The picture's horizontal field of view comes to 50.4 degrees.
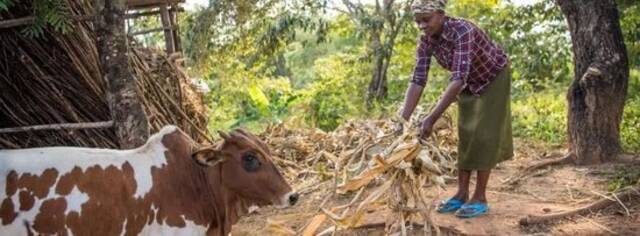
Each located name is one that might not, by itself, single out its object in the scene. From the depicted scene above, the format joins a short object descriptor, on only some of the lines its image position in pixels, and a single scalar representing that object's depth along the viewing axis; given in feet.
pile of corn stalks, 12.56
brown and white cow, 9.95
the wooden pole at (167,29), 25.97
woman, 13.88
